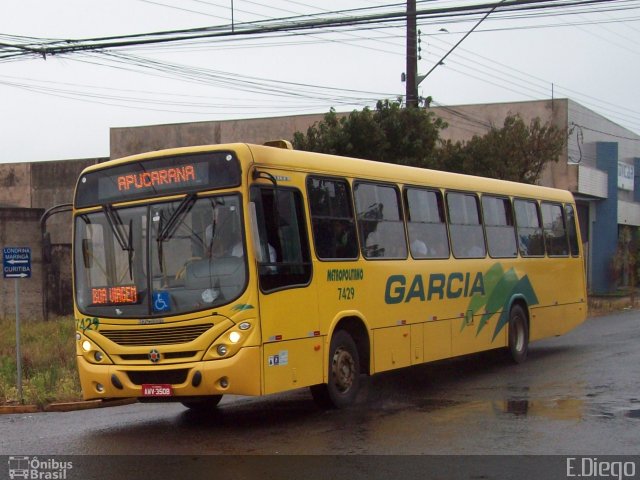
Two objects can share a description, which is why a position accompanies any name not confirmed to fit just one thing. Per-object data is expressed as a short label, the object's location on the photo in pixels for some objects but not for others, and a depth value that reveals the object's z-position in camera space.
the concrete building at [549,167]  38.62
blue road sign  13.27
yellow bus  9.77
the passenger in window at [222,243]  9.82
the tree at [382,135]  23.97
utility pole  23.00
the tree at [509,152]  27.17
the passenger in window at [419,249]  12.93
